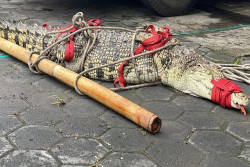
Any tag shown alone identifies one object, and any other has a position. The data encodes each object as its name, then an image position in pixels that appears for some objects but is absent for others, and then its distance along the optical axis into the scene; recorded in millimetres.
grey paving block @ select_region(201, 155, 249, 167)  2178
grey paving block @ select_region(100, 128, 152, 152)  2318
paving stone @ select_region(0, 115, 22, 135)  2479
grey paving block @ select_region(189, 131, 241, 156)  2312
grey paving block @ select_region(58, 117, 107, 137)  2469
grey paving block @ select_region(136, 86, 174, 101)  3016
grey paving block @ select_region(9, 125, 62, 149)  2318
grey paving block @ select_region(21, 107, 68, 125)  2598
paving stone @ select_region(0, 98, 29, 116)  2725
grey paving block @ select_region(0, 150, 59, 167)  2133
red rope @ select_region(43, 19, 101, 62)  3365
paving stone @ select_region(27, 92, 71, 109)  2846
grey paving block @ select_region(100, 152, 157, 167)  2156
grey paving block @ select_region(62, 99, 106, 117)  2727
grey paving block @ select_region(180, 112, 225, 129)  2594
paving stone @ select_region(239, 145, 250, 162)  2250
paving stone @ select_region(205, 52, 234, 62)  3844
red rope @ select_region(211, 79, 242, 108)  2770
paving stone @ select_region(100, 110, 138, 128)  2572
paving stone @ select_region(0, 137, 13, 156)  2244
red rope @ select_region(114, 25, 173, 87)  3160
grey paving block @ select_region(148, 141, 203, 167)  2180
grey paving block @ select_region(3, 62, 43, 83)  3279
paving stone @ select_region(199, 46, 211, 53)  4113
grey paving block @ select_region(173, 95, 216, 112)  2848
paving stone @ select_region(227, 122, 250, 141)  2477
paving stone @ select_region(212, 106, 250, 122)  2695
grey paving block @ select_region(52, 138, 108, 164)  2191
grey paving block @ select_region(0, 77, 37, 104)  2965
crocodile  3023
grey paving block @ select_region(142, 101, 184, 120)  2727
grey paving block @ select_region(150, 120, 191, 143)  2428
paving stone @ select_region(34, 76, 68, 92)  3115
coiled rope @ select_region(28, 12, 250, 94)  3270
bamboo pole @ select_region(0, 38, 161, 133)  2428
